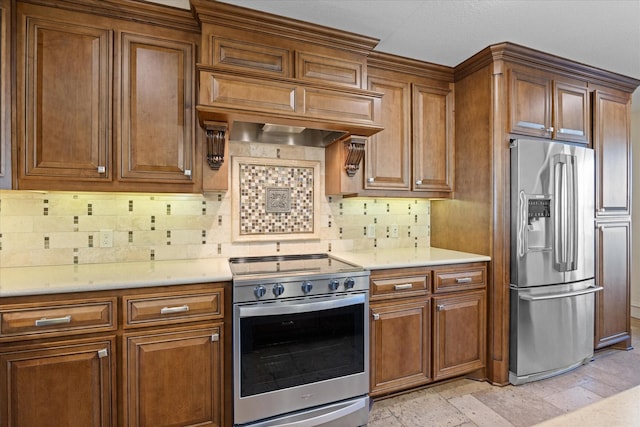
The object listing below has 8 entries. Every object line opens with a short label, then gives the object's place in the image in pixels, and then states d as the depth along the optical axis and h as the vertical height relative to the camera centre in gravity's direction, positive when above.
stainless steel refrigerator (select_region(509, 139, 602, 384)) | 2.42 -0.35
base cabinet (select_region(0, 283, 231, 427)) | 1.50 -0.71
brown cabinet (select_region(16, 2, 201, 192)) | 1.77 +0.64
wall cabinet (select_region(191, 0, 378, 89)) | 1.92 +1.06
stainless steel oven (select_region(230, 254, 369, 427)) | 1.78 -0.76
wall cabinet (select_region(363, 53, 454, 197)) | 2.59 +0.67
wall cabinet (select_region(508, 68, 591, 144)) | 2.49 +0.85
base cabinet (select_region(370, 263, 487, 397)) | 2.16 -0.78
